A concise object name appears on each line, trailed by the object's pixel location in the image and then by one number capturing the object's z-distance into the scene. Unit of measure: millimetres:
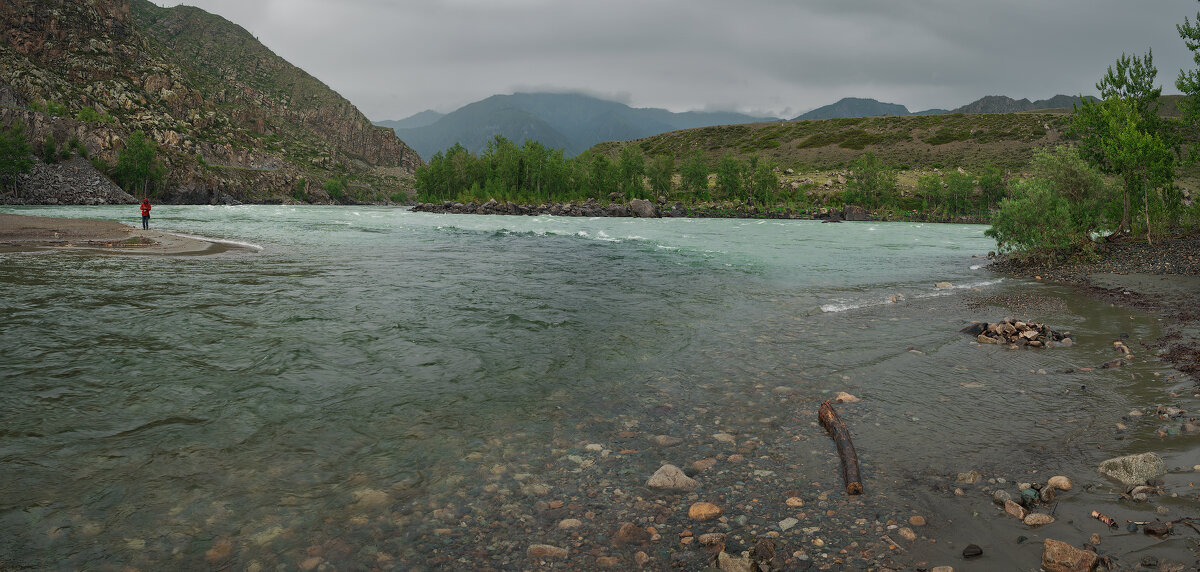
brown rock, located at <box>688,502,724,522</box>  5773
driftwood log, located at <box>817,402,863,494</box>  6309
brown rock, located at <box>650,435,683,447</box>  7758
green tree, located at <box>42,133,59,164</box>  126688
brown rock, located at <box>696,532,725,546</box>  5270
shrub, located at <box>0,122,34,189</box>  109938
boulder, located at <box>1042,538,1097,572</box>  4613
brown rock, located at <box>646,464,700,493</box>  6430
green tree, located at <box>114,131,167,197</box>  144625
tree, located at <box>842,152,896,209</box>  130125
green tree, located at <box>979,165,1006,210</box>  121250
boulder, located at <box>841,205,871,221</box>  113044
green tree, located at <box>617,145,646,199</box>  143375
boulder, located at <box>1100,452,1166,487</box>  6281
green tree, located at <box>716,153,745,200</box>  145625
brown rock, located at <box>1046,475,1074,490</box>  6152
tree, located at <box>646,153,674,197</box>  148000
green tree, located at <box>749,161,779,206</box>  141125
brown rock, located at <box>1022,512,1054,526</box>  5449
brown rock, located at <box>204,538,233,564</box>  5109
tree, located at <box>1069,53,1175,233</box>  28188
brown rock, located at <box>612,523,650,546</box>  5383
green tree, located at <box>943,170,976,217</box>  123562
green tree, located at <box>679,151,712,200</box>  150125
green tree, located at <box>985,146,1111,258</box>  28141
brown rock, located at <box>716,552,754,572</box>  4840
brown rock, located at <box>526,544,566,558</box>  5148
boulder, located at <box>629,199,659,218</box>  109938
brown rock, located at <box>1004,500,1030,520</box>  5658
